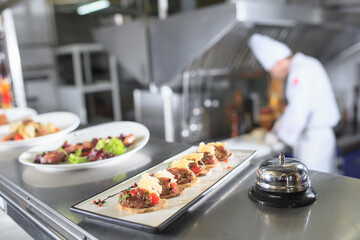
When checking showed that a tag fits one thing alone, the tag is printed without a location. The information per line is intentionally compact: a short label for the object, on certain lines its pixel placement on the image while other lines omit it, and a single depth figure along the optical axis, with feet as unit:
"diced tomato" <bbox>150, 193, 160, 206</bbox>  2.65
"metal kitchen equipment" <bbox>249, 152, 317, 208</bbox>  2.73
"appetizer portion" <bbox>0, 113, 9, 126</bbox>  6.22
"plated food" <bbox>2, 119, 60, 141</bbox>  4.90
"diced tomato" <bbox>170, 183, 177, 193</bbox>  2.81
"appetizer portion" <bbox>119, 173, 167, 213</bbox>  2.60
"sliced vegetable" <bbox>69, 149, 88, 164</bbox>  3.87
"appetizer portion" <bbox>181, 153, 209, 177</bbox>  3.20
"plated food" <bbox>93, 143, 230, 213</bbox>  2.63
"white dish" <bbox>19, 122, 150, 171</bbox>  3.76
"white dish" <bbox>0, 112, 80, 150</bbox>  4.79
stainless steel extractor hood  7.79
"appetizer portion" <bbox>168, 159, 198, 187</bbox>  3.01
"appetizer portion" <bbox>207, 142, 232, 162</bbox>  3.60
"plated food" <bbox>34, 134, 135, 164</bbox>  3.93
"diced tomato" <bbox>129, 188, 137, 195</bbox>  2.75
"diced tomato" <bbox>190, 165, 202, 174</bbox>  3.19
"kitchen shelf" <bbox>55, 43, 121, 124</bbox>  14.49
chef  8.86
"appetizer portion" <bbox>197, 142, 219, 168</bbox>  3.42
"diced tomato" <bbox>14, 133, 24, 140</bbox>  4.91
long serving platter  2.41
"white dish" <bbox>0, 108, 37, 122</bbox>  6.63
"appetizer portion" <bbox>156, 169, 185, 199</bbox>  2.79
